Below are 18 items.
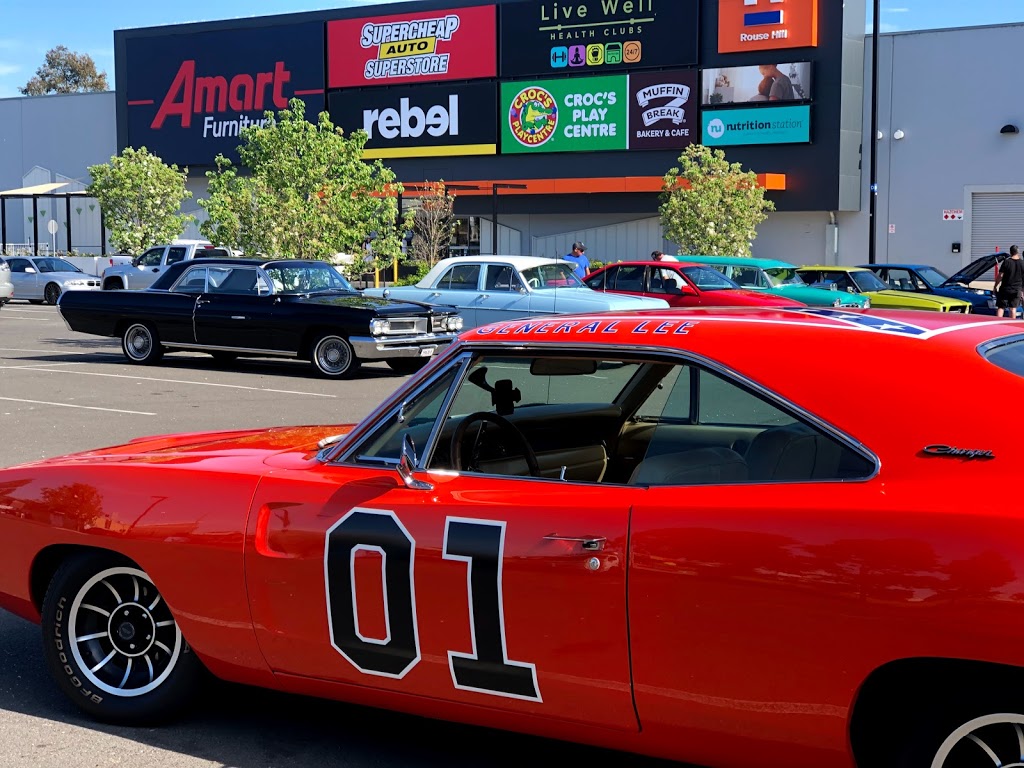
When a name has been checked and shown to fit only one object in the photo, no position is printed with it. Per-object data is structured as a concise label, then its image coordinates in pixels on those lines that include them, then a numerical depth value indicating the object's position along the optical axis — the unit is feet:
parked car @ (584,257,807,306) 65.36
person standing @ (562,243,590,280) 87.11
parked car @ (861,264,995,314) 83.87
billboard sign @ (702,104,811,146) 133.08
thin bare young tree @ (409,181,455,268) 124.57
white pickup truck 105.91
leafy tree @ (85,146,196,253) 135.74
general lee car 9.59
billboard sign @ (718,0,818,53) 132.16
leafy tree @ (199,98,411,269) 73.67
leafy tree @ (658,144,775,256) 111.45
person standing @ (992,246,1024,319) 75.20
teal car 72.23
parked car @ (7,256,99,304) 121.90
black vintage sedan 55.21
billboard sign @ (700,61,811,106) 132.77
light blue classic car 57.31
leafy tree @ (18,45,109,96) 301.84
